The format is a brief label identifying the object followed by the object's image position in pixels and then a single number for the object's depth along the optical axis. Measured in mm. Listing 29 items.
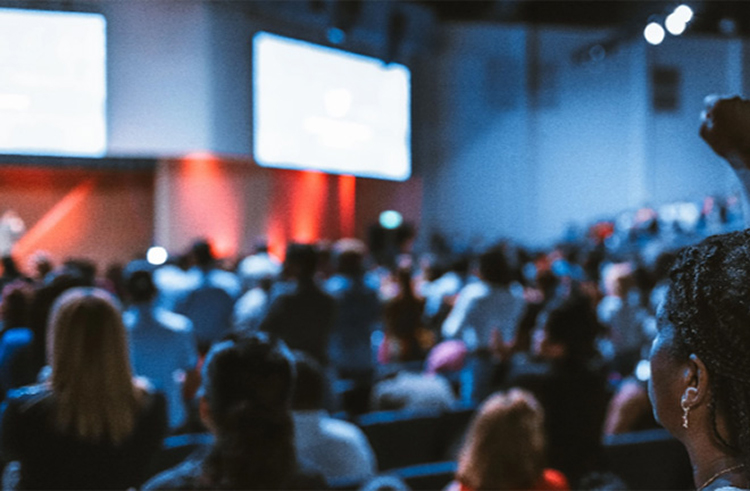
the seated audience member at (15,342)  2994
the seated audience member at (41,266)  5070
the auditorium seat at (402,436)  3379
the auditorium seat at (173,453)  2836
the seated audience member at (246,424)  1525
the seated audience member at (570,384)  2701
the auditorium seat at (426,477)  2627
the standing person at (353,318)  4723
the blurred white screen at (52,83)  9133
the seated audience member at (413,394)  3955
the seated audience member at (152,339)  3451
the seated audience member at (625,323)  5055
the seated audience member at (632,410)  3449
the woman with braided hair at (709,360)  787
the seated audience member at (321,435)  2533
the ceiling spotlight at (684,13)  8477
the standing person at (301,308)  4156
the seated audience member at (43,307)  2998
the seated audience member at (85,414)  1999
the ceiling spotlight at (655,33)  9406
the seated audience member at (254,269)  7138
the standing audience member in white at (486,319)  4562
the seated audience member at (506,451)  2189
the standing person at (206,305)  5188
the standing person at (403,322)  5250
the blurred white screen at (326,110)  11047
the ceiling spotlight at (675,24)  8602
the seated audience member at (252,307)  4812
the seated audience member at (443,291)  6156
